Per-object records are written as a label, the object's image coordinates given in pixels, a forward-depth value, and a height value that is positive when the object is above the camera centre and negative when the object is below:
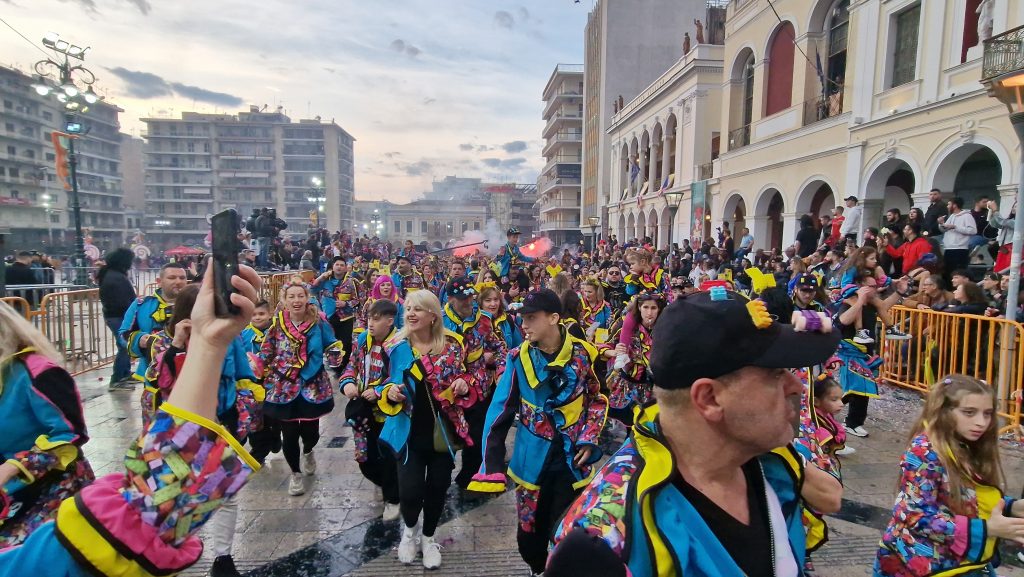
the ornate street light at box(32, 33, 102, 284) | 14.05 +3.99
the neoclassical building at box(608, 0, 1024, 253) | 11.91 +3.85
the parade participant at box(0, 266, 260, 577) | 1.09 -0.55
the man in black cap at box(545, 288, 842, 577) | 1.27 -0.57
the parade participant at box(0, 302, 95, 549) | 1.94 -0.75
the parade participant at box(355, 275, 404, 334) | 8.06 -0.73
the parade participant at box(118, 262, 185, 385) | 5.31 -0.71
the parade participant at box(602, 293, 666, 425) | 5.07 -1.23
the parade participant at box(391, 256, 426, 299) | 10.49 -0.72
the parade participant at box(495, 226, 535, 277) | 11.06 -0.23
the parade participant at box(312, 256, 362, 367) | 9.30 -1.00
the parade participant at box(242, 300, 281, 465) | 4.73 -1.05
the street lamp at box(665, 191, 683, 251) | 27.17 +2.37
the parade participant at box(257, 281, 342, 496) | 4.76 -1.18
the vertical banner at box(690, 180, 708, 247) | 24.83 +1.78
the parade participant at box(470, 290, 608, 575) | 3.25 -1.13
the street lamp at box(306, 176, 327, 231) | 31.02 +3.39
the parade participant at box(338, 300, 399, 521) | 4.31 -1.40
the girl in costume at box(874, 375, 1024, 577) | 2.34 -1.16
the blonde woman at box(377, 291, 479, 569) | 3.76 -1.30
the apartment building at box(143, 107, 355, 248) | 91.50 +12.83
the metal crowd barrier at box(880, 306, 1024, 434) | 6.43 -1.43
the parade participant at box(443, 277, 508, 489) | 4.65 -1.02
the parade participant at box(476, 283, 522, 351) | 6.06 -0.85
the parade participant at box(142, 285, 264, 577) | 3.52 -1.05
